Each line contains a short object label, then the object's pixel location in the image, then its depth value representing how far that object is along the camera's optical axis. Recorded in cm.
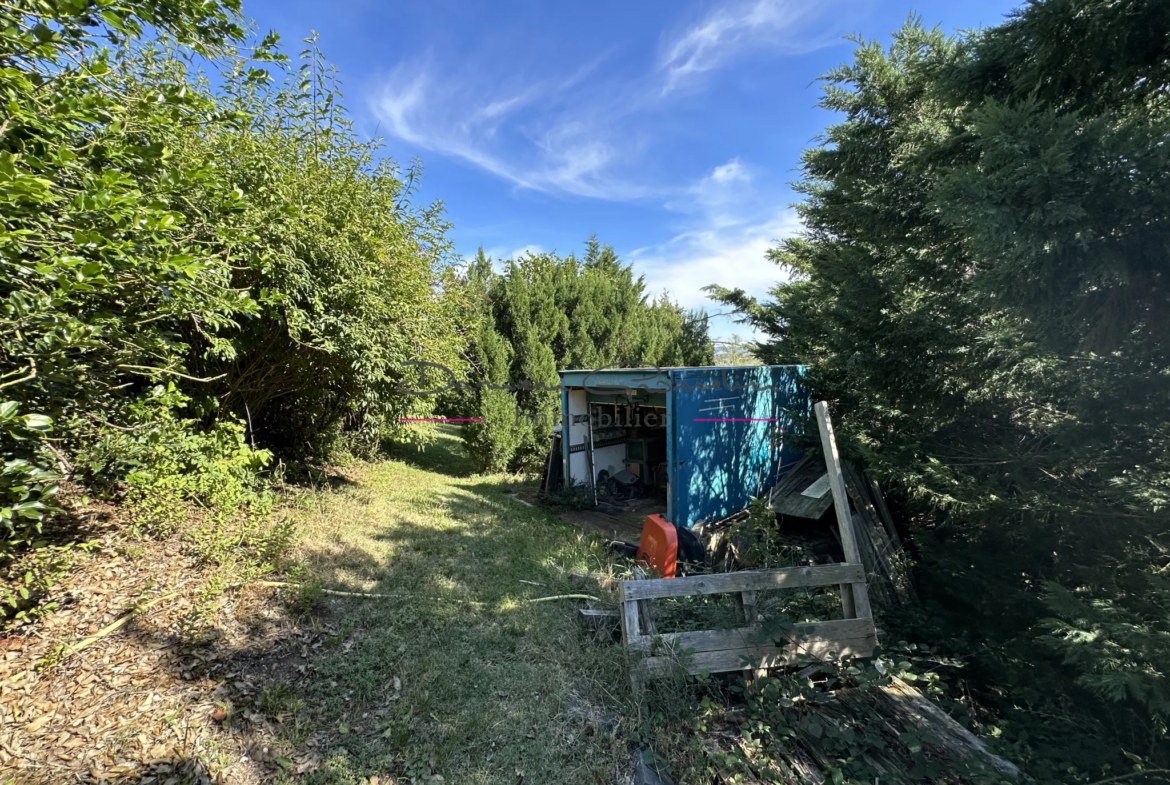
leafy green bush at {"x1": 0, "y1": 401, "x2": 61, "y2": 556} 163
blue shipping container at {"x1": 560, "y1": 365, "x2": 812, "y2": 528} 530
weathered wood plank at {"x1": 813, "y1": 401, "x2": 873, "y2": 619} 280
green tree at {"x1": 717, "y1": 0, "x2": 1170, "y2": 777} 187
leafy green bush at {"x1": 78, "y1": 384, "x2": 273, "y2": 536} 299
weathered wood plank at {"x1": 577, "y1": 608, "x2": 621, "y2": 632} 305
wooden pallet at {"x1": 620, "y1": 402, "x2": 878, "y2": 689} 247
